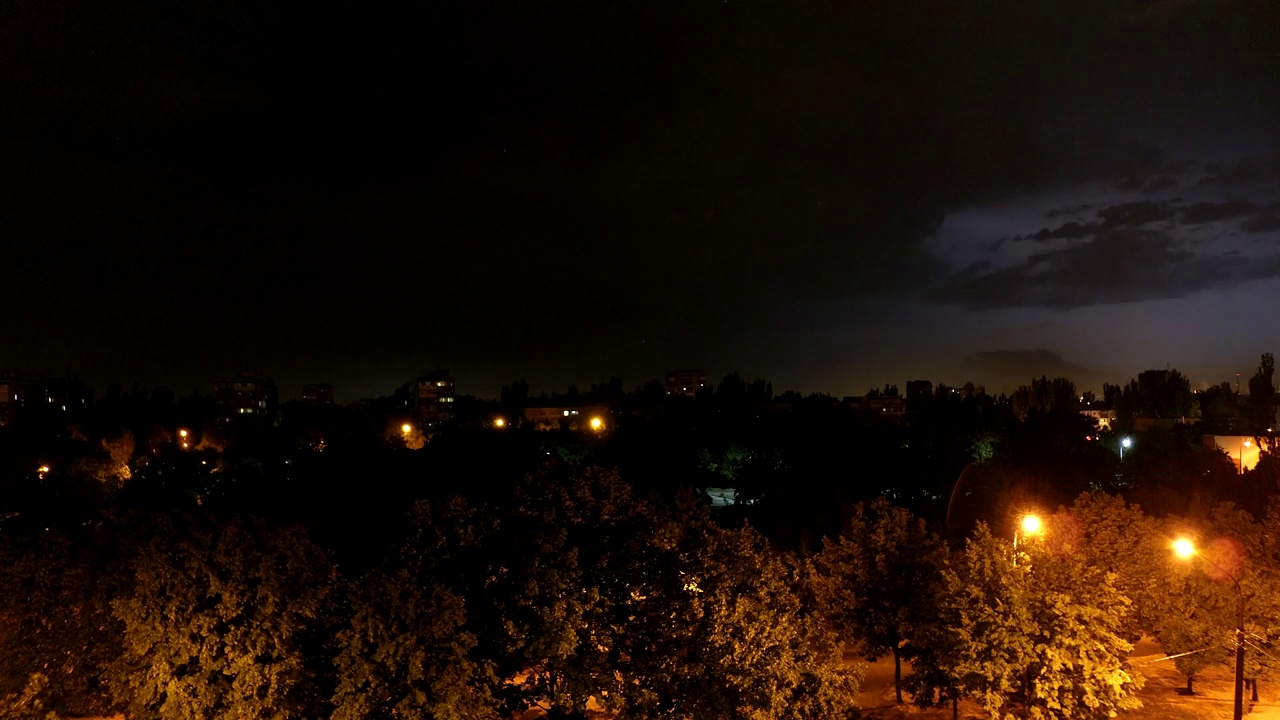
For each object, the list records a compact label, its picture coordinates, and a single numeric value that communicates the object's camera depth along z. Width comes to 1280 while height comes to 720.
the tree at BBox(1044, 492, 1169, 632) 24.53
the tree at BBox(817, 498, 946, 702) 22.67
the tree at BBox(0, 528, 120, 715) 19.14
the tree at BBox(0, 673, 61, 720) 18.16
